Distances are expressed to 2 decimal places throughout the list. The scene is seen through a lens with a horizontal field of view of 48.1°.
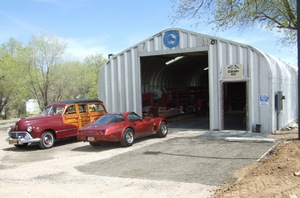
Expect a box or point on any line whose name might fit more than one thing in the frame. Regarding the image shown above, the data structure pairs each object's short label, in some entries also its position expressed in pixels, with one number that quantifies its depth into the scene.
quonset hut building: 14.37
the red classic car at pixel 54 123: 12.62
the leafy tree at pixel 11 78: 33.19
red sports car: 11.63
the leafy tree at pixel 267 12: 14.48
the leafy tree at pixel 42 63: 32.12
